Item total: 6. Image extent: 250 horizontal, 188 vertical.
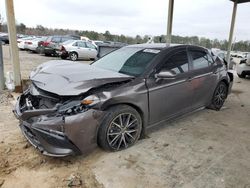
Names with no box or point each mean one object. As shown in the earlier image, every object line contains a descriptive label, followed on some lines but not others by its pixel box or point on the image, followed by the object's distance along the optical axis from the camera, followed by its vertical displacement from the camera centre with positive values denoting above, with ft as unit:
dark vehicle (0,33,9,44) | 66.43 +2.73
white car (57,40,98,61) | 36.61 -0.15
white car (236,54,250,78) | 26.52 -2.26
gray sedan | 7.19 -2.08
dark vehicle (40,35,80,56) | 39.08 +0.95
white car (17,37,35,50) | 49.88 +1.09
